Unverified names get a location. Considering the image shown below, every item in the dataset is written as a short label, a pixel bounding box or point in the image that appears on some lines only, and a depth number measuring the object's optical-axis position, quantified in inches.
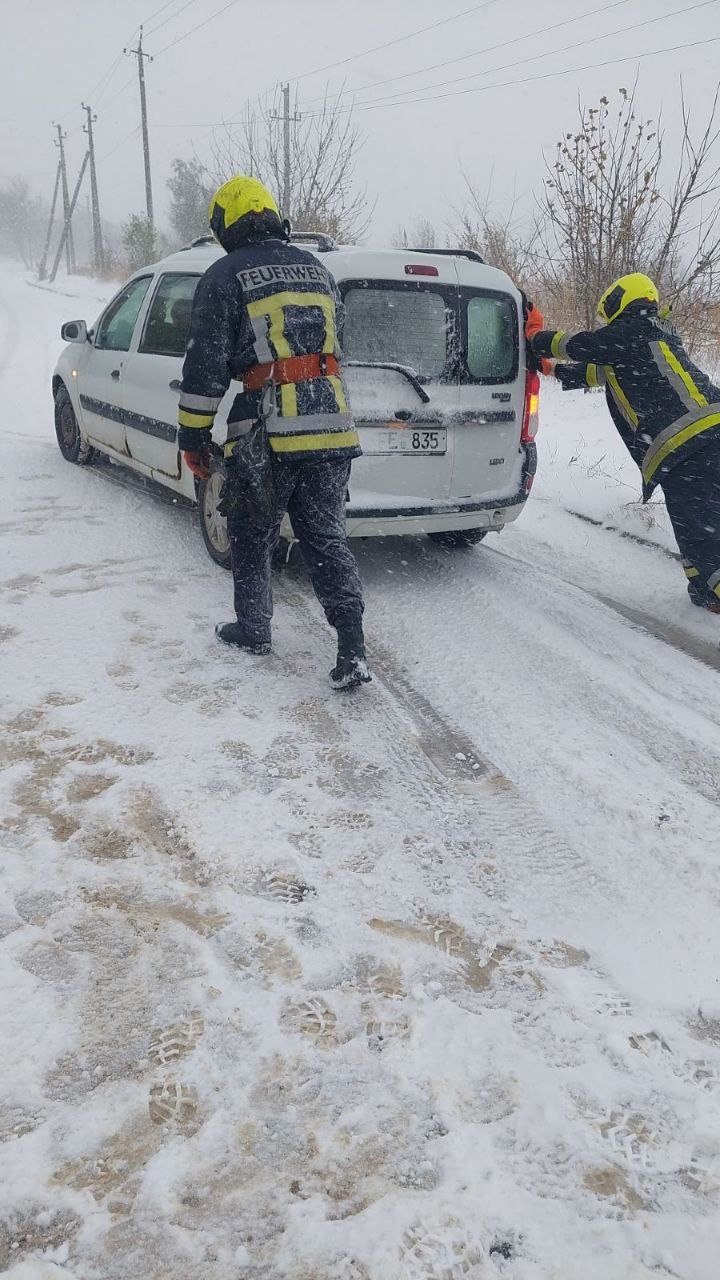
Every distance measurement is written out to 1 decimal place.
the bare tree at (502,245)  490.9
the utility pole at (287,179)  781.3
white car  169.5
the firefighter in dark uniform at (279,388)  130.3
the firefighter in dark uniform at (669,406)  175.3
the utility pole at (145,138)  1403.8
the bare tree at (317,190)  744.3
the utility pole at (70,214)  1870.1
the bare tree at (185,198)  1756.9
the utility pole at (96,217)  1736.0
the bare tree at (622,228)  362.0
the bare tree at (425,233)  1506.6
